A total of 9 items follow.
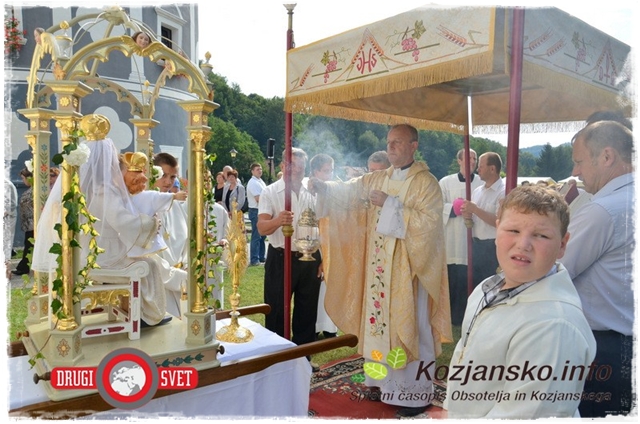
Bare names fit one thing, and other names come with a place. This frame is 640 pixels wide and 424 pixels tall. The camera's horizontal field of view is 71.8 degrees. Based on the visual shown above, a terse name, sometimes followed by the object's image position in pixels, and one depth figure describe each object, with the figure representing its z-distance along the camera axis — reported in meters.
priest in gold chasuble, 3.41
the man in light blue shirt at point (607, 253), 1.96
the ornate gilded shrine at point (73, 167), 2.17
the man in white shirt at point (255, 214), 9.44
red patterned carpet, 3.43
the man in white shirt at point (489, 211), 4.90
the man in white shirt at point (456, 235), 5.48
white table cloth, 2.21
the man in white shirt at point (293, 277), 4.34
